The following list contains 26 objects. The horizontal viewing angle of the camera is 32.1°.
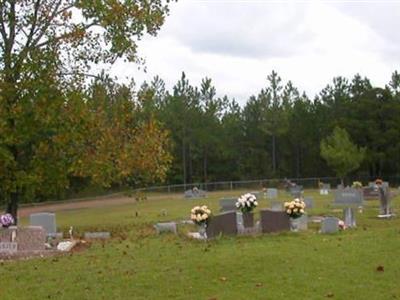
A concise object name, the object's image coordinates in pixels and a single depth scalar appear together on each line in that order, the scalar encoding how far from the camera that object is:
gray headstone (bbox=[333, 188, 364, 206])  29.56
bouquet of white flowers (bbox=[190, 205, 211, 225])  18.67
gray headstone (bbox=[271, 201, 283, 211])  26.47
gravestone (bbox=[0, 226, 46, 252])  17.16
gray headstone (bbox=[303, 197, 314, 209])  32.81
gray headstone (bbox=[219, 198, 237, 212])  25.20
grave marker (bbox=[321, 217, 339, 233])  18.81
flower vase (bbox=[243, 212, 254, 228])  19.94
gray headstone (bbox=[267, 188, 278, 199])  45.92
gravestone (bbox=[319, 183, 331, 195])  50.64
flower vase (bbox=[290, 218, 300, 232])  19.51
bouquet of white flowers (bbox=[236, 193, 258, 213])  20.36
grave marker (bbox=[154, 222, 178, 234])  20.62
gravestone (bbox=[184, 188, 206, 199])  52.32
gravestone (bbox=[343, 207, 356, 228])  21.12
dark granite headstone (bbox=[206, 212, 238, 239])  18.78
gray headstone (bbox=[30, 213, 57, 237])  21.64
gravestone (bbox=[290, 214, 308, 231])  19.66
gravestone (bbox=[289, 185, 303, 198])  44.14
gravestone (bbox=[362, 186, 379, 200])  37.44
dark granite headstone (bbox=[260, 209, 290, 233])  19.44
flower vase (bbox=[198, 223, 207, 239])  18.85
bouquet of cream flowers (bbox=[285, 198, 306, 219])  19.25
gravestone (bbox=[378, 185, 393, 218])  25.53
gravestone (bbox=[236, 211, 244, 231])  19.72
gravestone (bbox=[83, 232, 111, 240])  20.39
